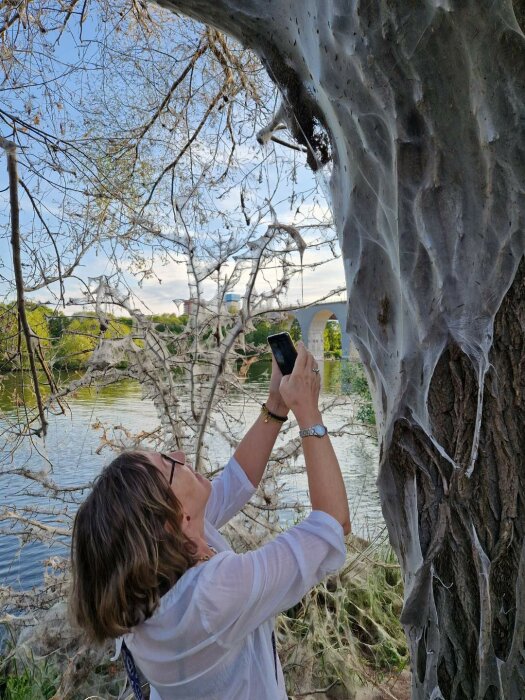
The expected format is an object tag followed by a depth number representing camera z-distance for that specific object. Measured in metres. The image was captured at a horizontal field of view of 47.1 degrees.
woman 1.18
